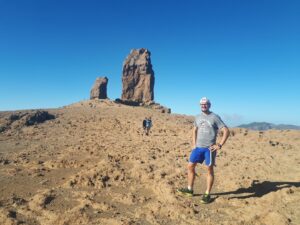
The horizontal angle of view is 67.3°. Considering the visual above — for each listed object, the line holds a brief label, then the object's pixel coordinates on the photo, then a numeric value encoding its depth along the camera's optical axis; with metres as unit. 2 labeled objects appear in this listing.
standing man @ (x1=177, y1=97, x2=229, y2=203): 5.15
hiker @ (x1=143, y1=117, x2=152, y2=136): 16.63
